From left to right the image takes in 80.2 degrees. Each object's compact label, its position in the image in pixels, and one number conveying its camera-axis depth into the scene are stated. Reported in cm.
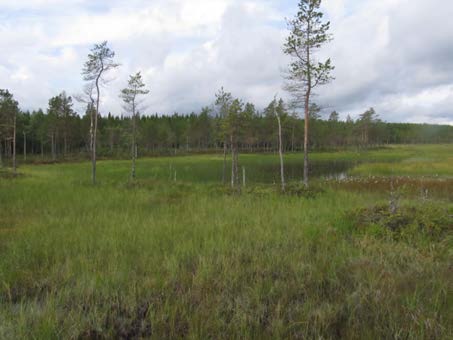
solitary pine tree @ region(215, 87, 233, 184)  2656
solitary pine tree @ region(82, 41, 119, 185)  2134
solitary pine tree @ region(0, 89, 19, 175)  3647
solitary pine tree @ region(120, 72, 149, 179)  2567
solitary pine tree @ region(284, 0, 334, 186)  1792
